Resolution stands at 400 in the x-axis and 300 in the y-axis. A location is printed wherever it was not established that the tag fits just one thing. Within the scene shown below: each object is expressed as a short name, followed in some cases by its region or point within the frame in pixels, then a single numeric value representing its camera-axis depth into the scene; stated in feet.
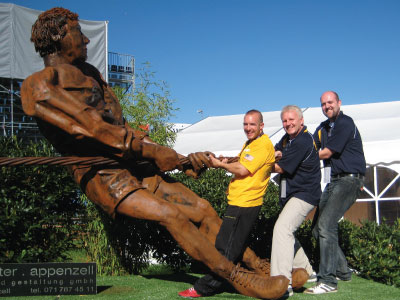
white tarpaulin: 46.75
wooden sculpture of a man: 9.78
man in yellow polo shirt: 11.36
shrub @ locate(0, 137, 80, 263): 13.28
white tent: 25.26
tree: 34.42
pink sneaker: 11.60
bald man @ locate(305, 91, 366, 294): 13.88
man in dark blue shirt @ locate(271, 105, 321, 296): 12.35
